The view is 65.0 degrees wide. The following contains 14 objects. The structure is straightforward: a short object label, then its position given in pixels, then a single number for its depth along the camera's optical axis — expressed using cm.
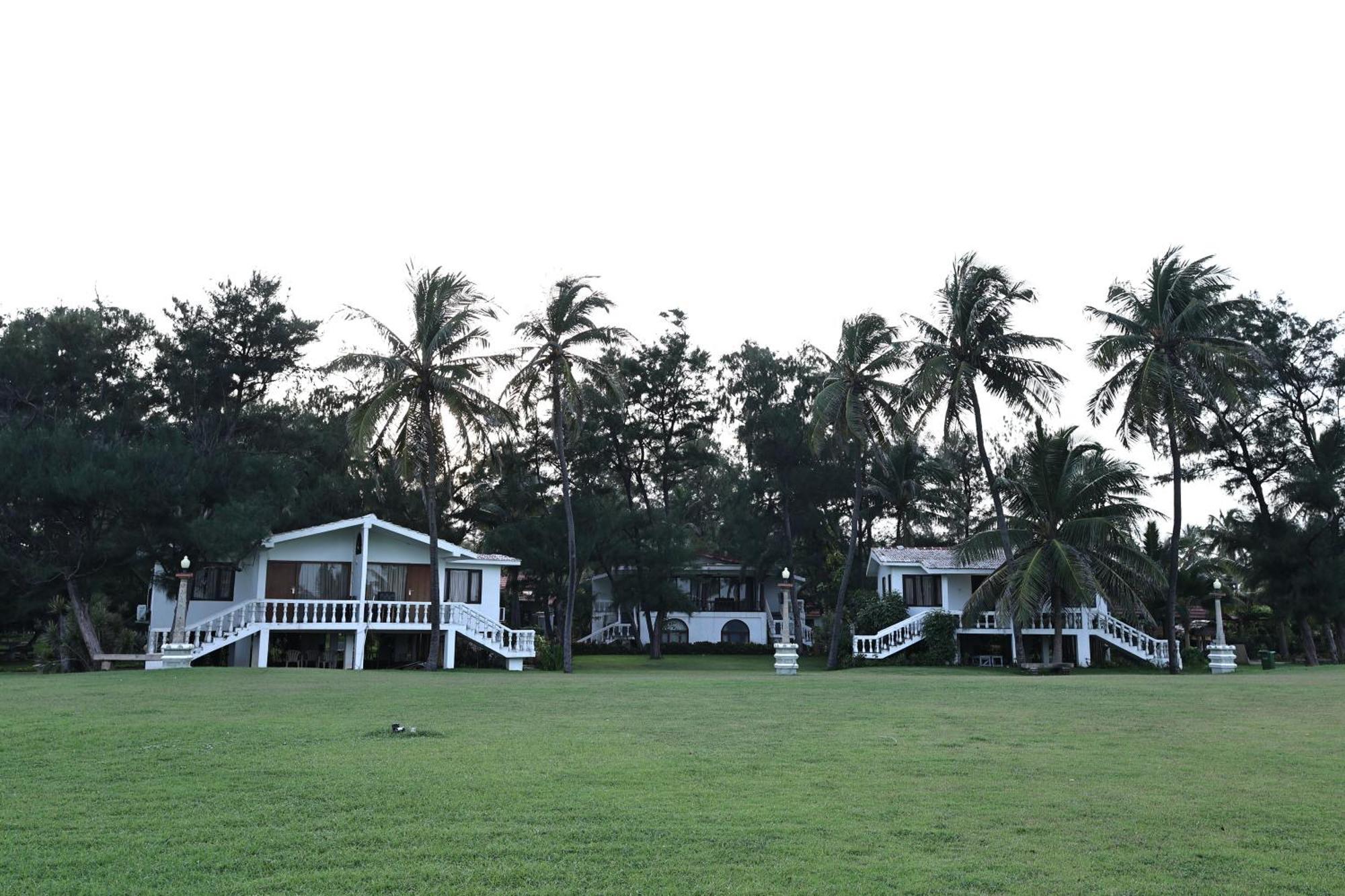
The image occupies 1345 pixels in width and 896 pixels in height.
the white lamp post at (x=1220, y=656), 2877
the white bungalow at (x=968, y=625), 3388
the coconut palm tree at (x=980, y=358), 3128
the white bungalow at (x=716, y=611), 5003
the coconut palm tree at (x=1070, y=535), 3062
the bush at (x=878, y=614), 3672
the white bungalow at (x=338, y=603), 2892
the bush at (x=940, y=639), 3422
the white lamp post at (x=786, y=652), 2728
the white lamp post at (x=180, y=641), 2527
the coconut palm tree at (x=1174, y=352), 2880
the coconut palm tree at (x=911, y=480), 4481
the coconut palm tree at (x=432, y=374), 2912
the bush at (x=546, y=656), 3184
